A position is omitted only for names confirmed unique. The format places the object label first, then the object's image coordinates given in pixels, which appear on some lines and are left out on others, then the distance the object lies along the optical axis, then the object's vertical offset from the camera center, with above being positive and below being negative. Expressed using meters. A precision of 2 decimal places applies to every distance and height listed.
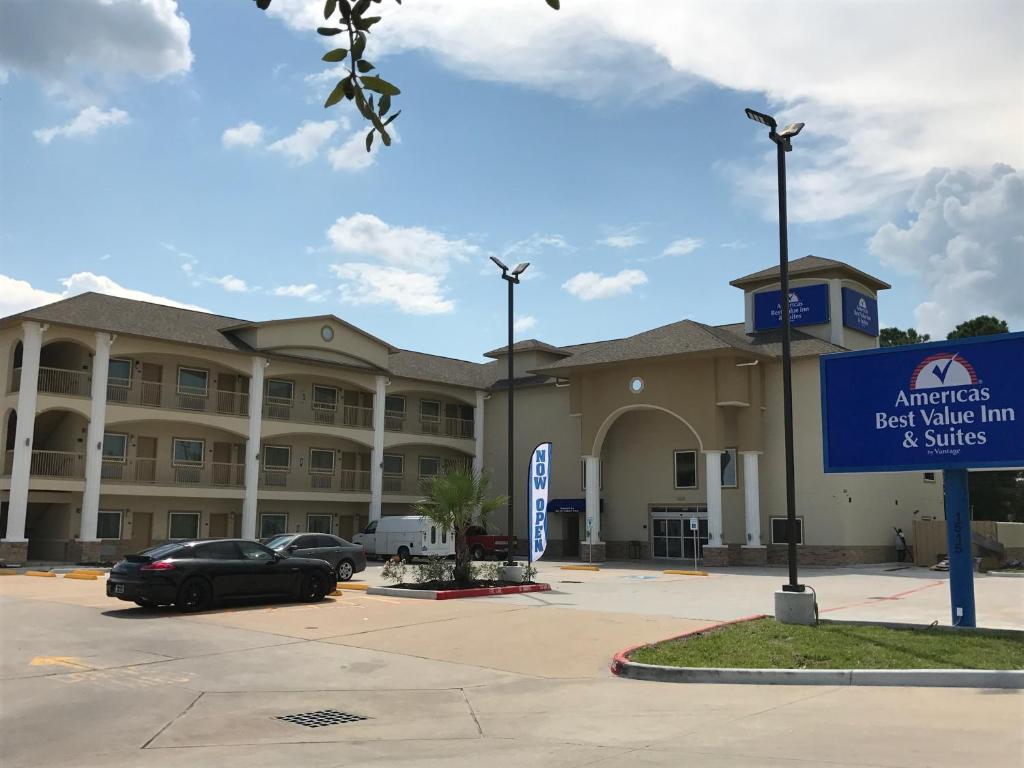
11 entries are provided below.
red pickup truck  40.34 -1.49
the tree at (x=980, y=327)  60.12 +12.59
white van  38.12 -1.18
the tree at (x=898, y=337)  64.56 +12.75
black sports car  17.56 -1.34
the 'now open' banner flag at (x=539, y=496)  26.16 +0.49
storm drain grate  9.28 -2.14
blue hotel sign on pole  14.05 +1.65
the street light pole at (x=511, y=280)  26.05 +6.61
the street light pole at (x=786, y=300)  15.34 +3.80
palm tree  22.94 +0.17
